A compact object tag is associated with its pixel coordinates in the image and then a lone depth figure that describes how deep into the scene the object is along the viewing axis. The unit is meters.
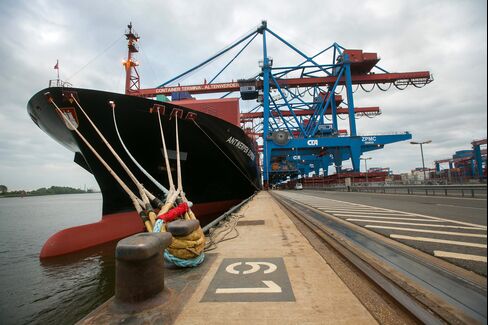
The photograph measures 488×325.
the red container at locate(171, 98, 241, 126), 16.31
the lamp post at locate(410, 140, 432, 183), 25.90
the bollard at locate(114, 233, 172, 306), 2.46
